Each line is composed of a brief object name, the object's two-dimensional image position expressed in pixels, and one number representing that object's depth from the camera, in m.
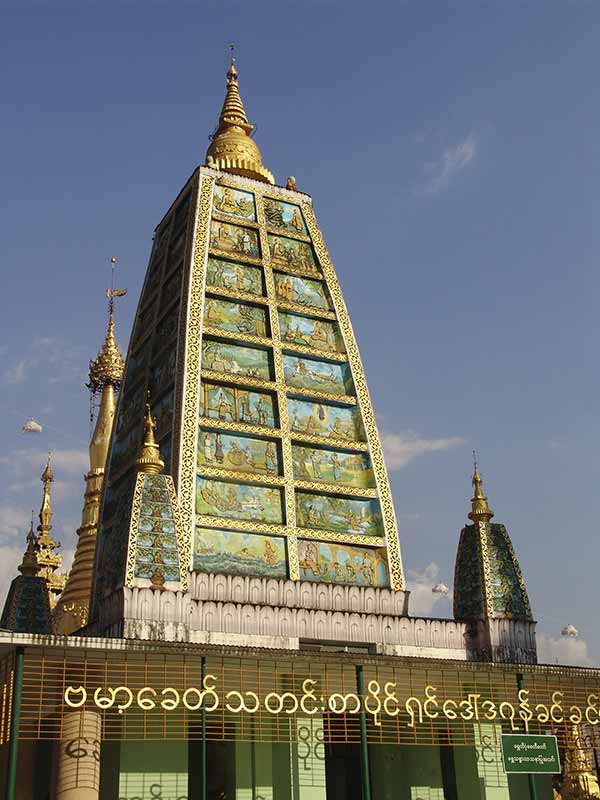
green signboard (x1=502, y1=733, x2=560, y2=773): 21.80
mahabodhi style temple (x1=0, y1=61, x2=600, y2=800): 21.81
